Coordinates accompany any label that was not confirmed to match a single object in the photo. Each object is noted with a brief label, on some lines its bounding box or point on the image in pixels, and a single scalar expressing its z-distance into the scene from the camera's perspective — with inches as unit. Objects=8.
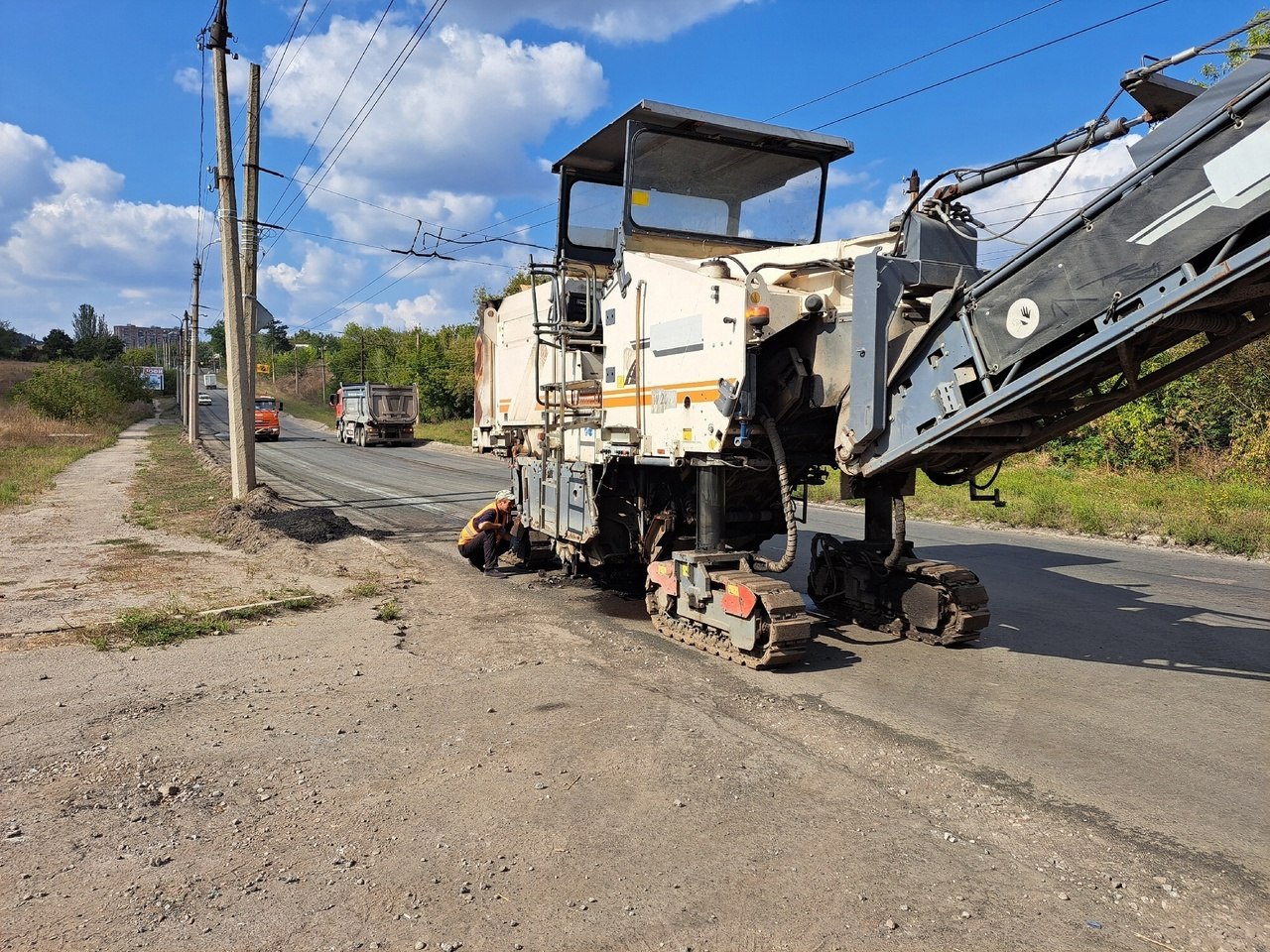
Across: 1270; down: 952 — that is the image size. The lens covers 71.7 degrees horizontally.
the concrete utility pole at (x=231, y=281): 542.9
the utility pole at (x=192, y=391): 1302.9
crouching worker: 384.5
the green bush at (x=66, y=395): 1689.2
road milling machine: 161.0
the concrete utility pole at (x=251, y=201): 591.5
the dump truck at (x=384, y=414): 1530.5
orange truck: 1680.6
